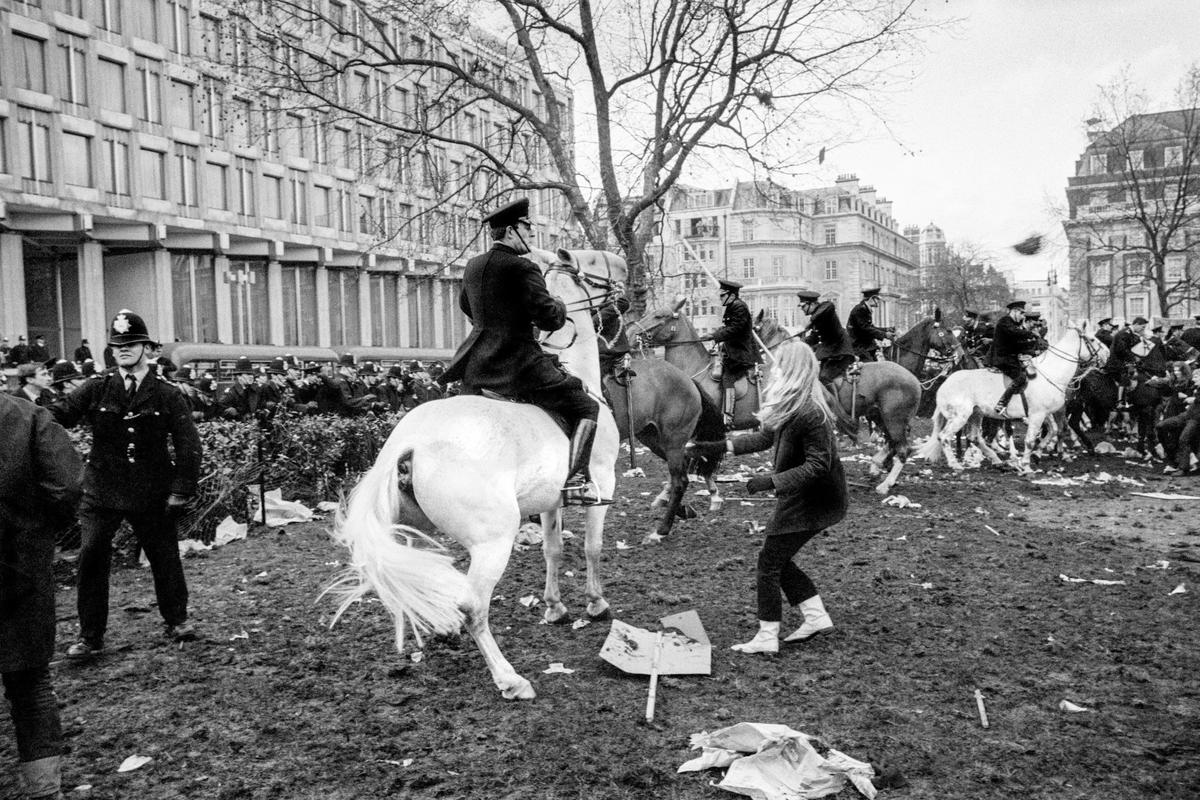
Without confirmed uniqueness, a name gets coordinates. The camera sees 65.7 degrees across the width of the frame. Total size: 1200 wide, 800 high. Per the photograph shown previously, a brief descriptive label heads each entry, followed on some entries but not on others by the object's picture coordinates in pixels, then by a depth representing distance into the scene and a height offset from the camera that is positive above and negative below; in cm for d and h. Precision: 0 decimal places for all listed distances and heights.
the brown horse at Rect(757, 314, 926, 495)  1317 -60
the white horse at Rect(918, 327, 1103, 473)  1545 -72
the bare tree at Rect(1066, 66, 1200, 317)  3300 +661
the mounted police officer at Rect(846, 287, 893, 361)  1532 +46
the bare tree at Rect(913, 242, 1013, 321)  6506 +503
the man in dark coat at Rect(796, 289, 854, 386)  1281 +21
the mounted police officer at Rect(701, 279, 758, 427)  1205 +25
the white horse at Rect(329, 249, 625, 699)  491 -77
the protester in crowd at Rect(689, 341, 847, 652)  600 -67
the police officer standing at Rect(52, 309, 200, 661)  627 -66
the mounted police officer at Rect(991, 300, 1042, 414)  1499 +10
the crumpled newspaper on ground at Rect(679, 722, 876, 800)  407 -185
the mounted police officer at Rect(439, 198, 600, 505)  573 +20
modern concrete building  3394 +776
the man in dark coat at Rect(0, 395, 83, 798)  419 -88
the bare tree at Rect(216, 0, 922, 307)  1616 +508
